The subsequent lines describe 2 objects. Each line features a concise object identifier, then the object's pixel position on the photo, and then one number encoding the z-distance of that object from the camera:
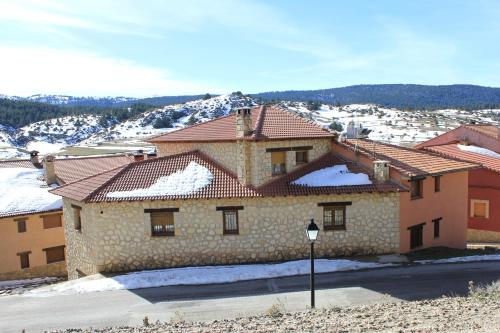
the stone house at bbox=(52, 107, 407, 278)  20.39
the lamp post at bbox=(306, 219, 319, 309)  14.11
